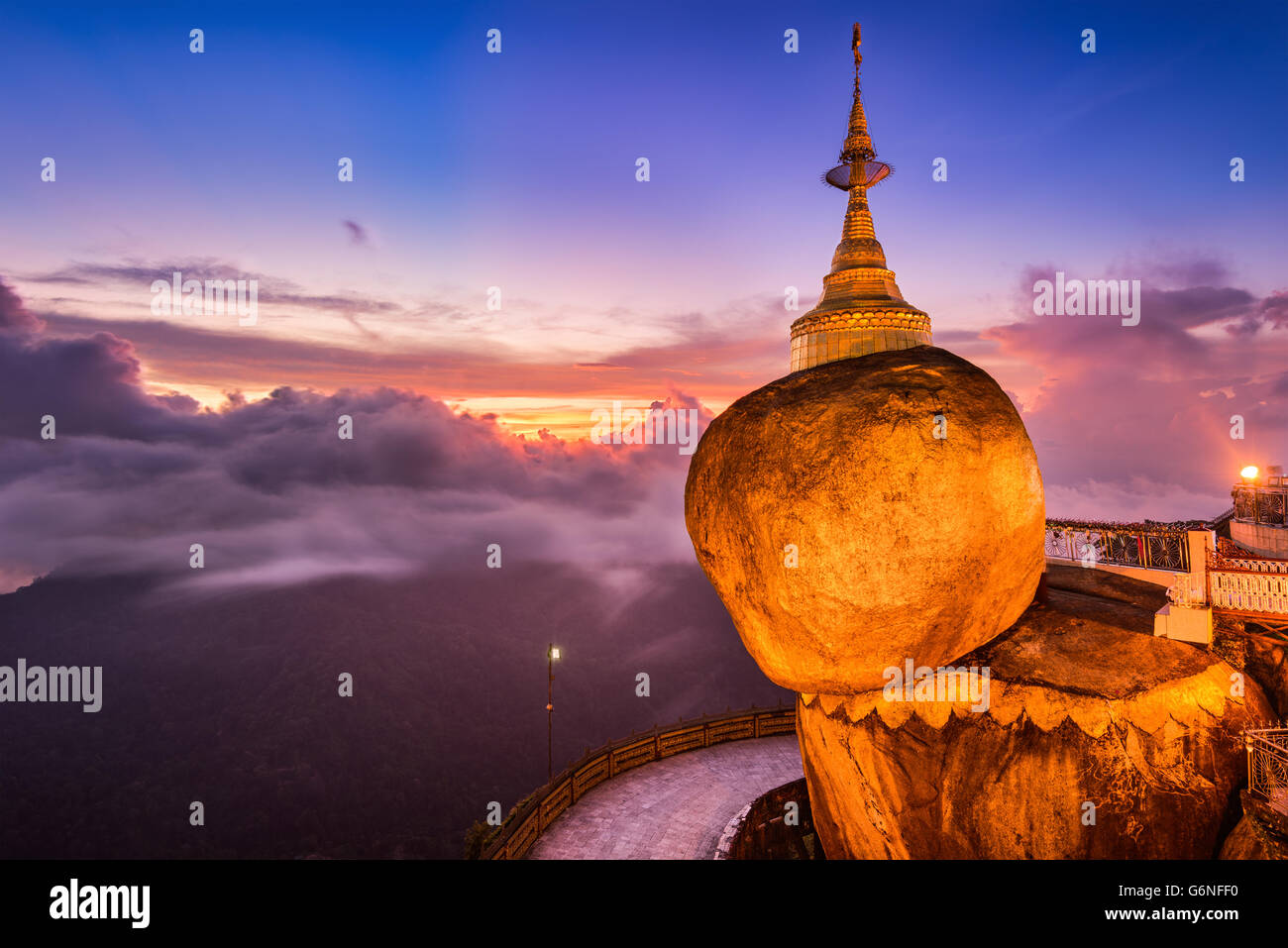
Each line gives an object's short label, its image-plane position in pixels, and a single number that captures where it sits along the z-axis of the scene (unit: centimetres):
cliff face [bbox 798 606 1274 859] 1122
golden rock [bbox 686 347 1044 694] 1162
